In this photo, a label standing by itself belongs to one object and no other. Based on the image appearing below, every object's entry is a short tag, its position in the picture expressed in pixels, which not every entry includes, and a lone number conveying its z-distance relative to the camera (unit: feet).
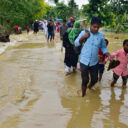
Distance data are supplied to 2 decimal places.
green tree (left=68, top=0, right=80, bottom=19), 189.16
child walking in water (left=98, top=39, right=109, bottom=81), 16.58
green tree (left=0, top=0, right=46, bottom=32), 68.75
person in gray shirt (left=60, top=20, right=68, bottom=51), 34.27
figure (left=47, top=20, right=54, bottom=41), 48.62
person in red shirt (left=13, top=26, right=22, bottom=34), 75.17
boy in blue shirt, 13.65
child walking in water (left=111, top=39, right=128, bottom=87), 16.46
